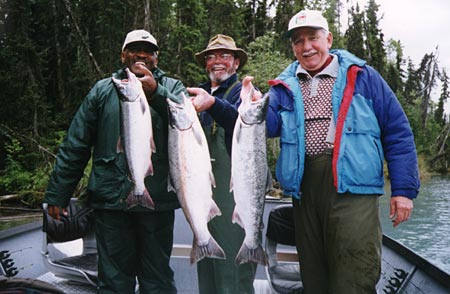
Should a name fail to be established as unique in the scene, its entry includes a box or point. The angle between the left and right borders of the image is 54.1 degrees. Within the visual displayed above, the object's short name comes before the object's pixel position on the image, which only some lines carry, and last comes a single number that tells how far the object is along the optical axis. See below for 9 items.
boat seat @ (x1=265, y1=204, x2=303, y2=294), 3.93
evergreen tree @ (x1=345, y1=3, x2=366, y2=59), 34.91
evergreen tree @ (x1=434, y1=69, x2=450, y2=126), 40.74
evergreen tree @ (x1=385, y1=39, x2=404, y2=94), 36.61
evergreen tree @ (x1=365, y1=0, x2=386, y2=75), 35.41
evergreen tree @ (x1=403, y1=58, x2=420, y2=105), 40.28
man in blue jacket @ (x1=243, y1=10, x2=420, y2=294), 2.78
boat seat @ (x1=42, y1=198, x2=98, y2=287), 4.20
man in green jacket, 3.28
